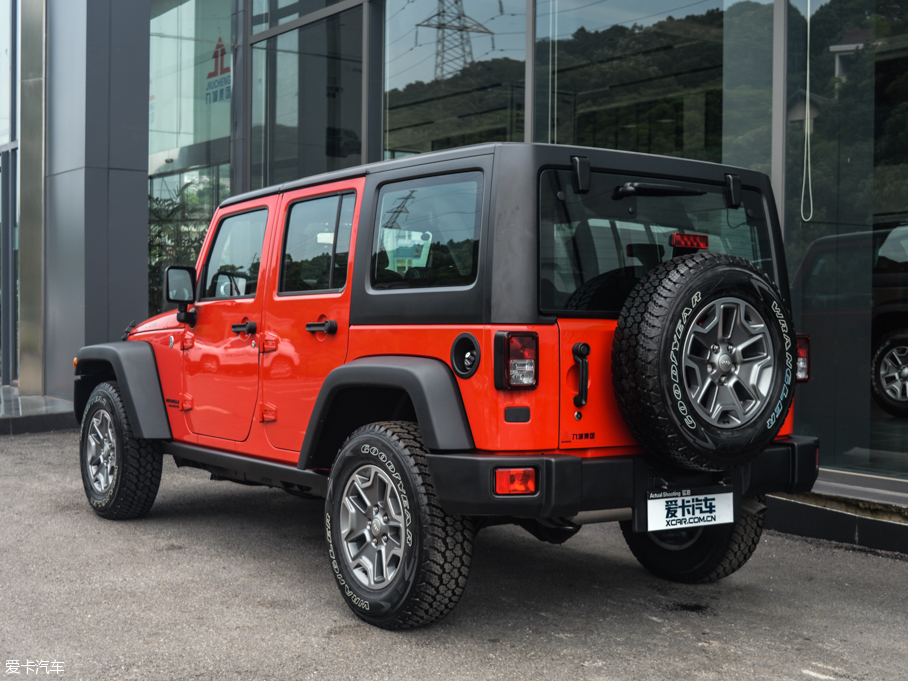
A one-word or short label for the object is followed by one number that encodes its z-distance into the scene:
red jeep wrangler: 3.52
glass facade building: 6.32
